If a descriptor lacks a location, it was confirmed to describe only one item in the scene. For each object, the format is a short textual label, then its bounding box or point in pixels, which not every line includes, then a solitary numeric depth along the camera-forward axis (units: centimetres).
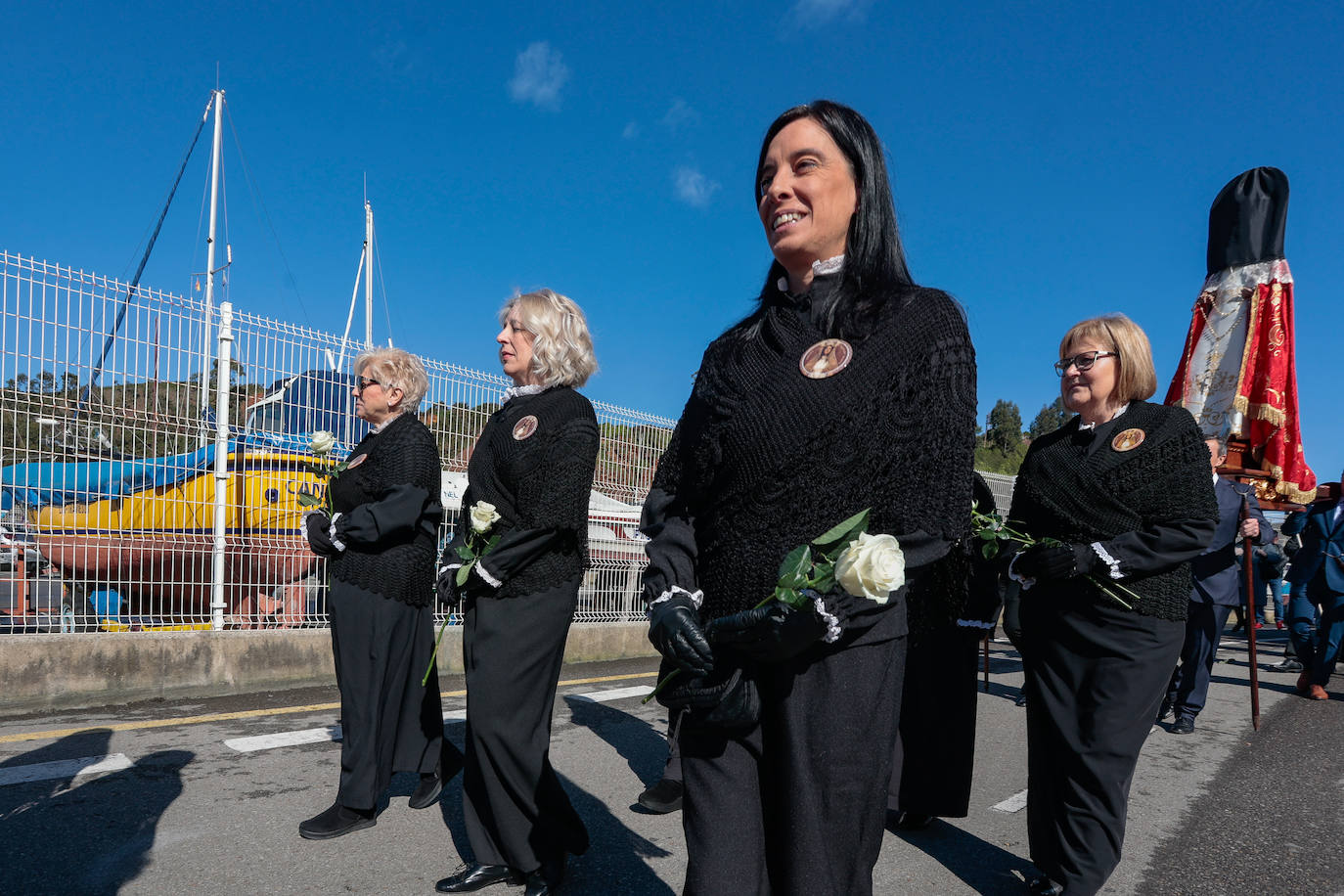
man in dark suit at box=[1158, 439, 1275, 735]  622
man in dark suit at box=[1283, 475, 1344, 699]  792
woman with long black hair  161
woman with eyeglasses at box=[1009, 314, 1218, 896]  307
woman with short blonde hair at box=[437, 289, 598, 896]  299
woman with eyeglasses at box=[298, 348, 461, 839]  358
